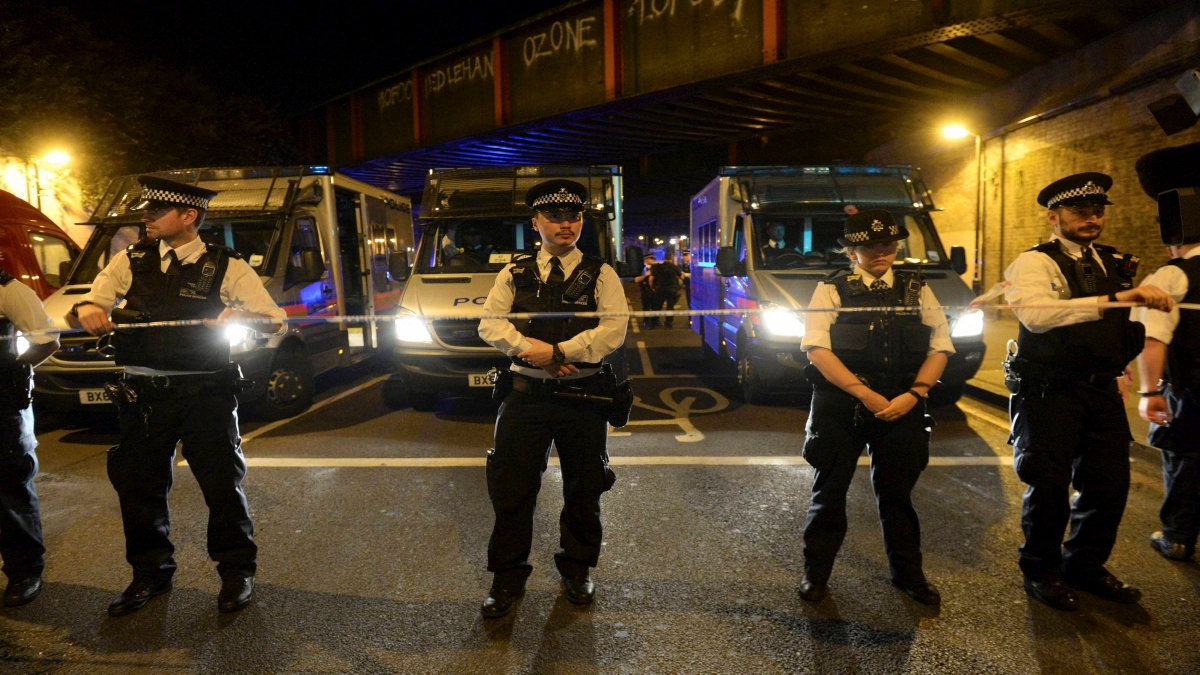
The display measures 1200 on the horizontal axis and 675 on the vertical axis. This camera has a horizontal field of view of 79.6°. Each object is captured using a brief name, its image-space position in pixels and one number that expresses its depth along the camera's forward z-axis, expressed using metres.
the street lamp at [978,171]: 12.86
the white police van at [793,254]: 6.69
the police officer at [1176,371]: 3.38
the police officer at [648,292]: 15.53
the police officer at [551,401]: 3.23
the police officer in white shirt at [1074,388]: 3.11
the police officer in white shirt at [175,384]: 3.22
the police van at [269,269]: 6.34
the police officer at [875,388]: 3.19
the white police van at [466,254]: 6.73
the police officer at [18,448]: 3.35
